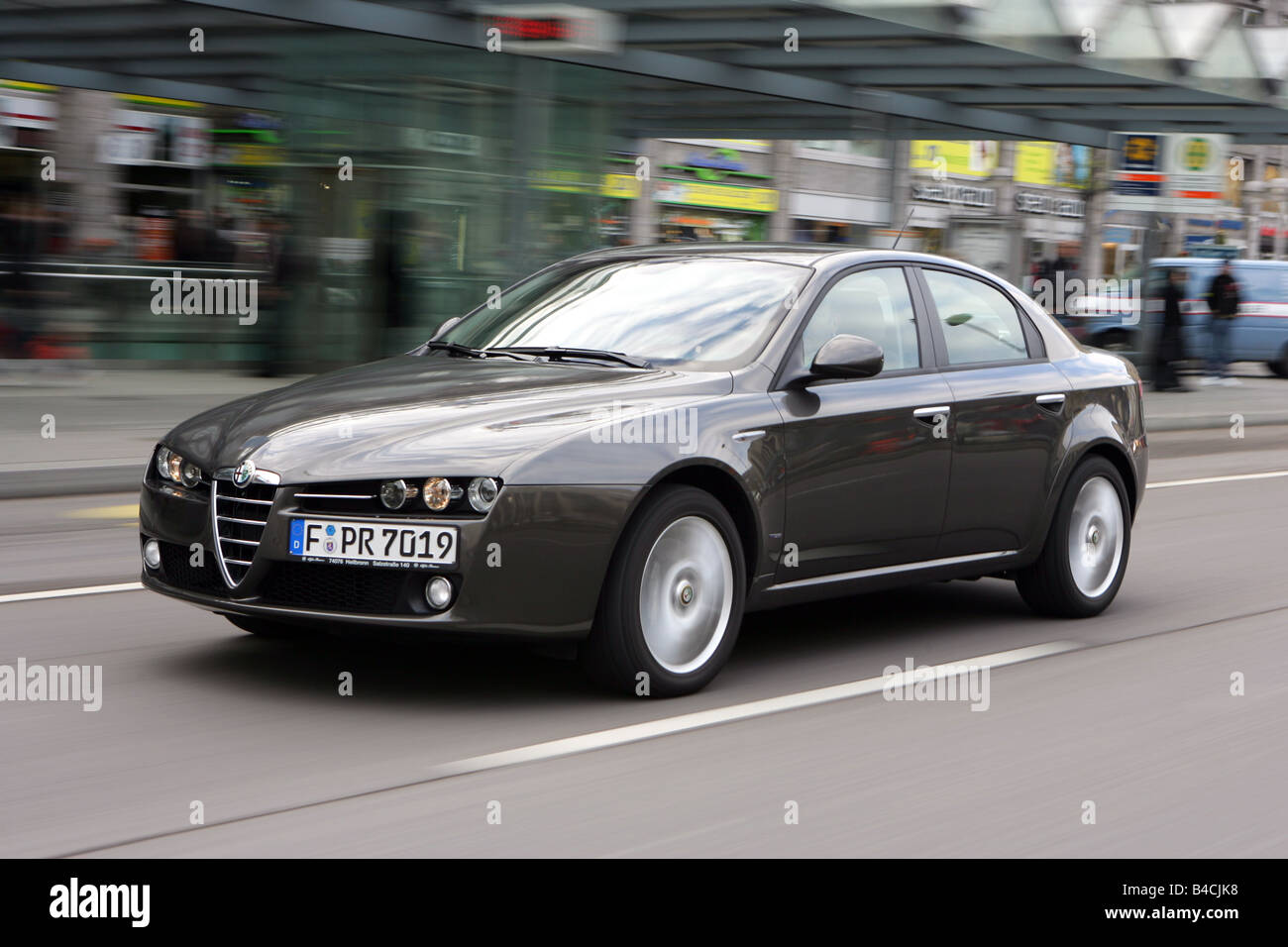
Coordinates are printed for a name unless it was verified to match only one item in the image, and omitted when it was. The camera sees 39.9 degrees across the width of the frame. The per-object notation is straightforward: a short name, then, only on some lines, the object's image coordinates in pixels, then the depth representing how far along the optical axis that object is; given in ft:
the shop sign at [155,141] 80.12
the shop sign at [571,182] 54.44
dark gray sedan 16.97
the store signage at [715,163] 112.68
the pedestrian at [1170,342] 78.43
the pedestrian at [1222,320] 81.92
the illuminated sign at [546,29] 48.85
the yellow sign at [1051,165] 131.43
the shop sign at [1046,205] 145.28
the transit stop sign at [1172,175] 73.77
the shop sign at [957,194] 138.62
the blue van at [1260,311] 95.09
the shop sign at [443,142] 52.80
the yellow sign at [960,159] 140.97
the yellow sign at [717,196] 111.04
